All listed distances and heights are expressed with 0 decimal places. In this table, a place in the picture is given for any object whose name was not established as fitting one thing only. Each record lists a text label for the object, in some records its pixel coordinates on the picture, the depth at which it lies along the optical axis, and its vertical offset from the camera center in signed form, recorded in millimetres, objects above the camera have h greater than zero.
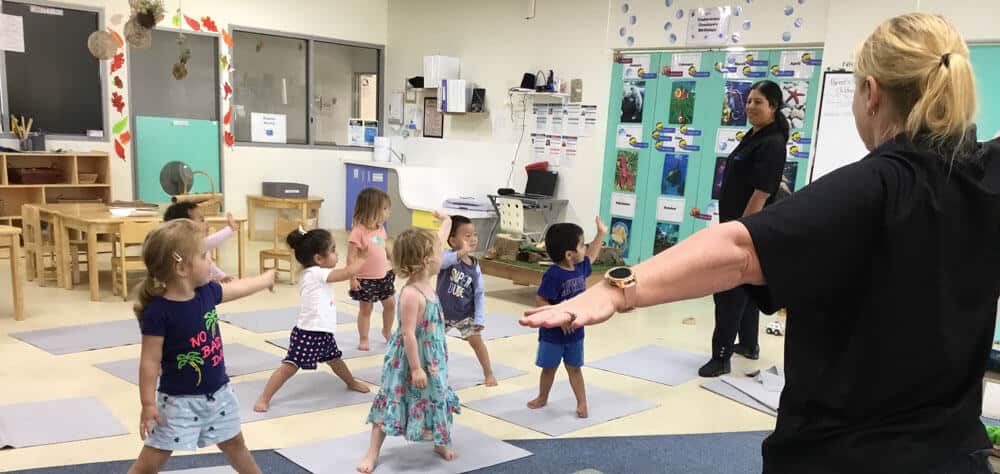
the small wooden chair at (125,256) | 5697 -1150
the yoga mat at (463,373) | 4297 -1462
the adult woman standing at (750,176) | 4227 -224
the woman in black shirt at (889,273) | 979 -173
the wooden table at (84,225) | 5641 -929
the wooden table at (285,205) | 8641 -1070
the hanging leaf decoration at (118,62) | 8141 +437
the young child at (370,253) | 4480 -812
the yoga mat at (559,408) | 3719 -1444
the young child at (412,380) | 3010 -1022
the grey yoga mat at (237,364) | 4176 -1461
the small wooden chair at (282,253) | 6652 -1225
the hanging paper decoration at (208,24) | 8750 +966
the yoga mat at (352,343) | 4789 -1473
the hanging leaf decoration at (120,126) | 8234 -240
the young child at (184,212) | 4523 -621
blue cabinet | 9383 -803
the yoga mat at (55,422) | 3240 -1429
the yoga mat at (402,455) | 3094 -1412
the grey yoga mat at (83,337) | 4602 -1469
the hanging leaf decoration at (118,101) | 8188 +24
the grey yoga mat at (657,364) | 4621 -1470
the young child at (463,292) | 4023 -901
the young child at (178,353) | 2291 -750
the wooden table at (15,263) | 4914 -1075
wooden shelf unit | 7402 -830
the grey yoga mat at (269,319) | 5281 -1479
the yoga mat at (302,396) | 3707 -1445
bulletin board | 6652 +24
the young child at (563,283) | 3633 -745
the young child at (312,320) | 3705 -996
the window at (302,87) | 9391 +345
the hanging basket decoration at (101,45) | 6152 +467
